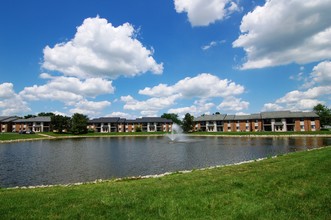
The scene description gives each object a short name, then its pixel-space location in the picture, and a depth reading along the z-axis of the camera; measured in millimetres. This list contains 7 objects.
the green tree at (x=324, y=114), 117688
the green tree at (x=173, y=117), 194750
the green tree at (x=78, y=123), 114125
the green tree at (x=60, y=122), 114812
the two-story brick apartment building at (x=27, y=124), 138625
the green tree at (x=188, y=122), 120562
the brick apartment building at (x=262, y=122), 103688
